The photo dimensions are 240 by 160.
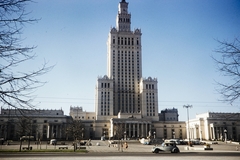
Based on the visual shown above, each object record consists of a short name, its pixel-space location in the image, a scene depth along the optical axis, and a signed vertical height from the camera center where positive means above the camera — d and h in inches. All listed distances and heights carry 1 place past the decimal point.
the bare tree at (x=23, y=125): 2086.6 -37.9
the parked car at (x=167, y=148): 1523.1 -175.7
